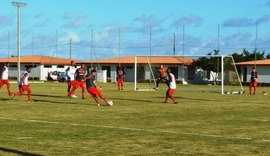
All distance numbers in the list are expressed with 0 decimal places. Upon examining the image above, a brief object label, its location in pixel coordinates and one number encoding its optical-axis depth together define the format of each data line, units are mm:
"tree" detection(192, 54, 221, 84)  78750
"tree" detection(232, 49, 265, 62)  97219
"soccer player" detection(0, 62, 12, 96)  32794
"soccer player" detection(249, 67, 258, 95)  39969
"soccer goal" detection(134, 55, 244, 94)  45281
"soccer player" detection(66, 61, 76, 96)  32344
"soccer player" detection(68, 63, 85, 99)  30875
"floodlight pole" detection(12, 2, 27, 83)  67262
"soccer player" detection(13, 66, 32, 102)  27016
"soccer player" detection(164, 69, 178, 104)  27312
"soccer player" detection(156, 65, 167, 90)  43731
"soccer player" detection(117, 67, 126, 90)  45281
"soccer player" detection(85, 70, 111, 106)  24766
